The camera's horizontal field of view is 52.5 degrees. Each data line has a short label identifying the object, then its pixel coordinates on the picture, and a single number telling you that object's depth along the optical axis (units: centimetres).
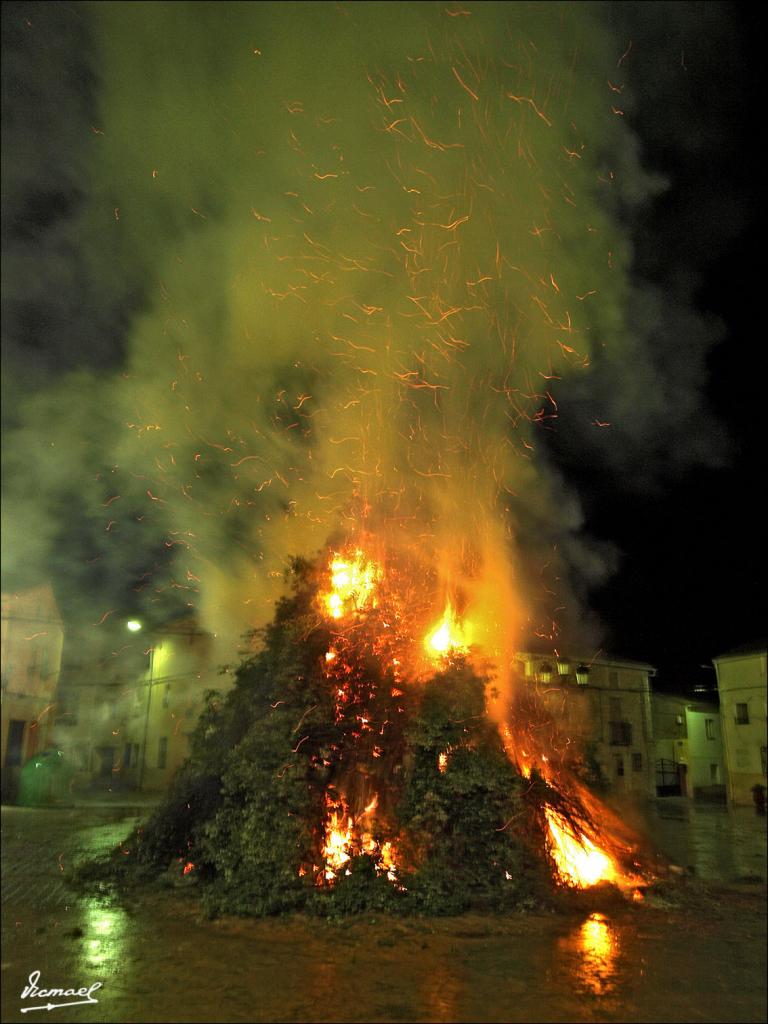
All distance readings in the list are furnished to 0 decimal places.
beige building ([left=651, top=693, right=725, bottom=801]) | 3666
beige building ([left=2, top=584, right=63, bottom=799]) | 2178
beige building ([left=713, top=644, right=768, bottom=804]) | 3061
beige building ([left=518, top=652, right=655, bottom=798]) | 3172
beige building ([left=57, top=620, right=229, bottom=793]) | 2930
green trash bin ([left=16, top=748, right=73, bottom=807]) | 2203
